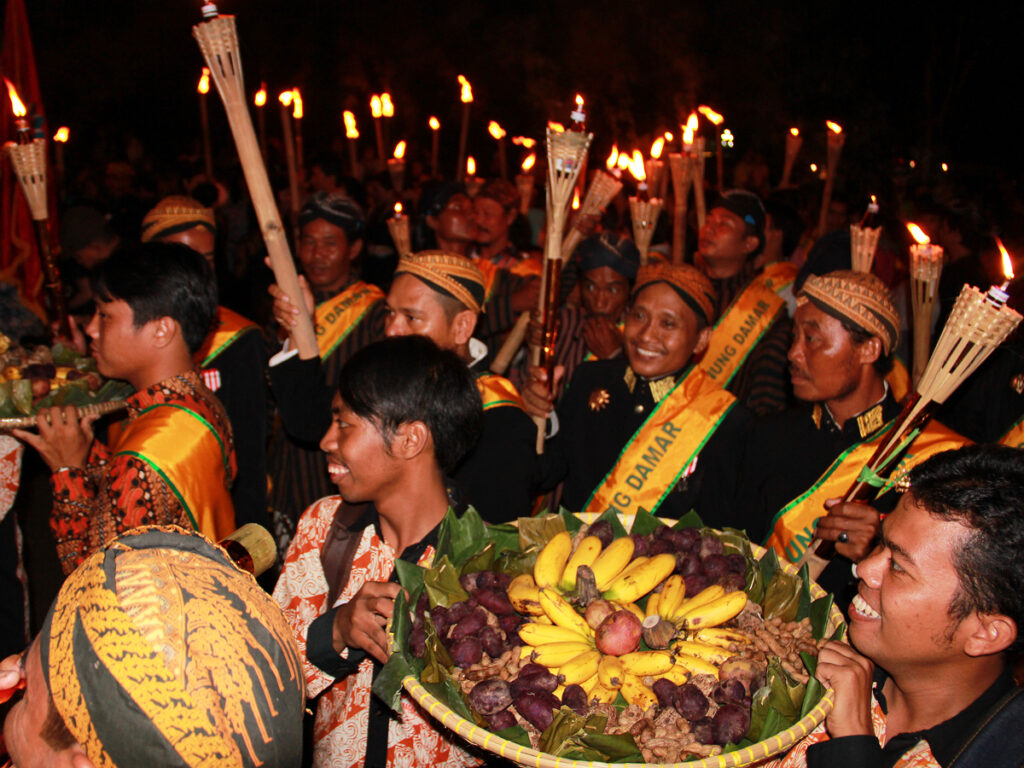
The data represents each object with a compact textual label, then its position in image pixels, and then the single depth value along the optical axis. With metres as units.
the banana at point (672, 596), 1.99
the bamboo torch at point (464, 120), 7.04
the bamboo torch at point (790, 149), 7.91
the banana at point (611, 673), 1.79
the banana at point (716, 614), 1.94
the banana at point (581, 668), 1.77
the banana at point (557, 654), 1.81
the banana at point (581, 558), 2.10
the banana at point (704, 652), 1.83
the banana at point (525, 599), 1.98
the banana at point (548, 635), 1.88
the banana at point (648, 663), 1.79
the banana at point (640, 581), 2.02
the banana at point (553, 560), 2.07
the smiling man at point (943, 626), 1.65
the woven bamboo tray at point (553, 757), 1.51
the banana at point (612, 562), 2.10
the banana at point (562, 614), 1.94
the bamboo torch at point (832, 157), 6.34
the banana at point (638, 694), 1.73
